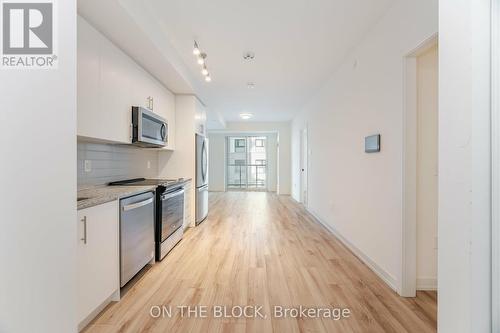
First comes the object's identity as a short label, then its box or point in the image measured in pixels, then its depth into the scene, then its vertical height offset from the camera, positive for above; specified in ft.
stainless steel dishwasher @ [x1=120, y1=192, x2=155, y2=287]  6.86 -2.13
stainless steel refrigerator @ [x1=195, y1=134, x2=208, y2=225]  14.51 -0.82
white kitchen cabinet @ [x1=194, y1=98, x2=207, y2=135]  14.82 +3.11
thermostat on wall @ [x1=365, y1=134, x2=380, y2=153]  8.11 +0.76
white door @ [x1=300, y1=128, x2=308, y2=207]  20.43 -0.05
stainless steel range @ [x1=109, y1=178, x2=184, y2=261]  9.29 -2.01
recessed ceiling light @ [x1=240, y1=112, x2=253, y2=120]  23.84 +5.06
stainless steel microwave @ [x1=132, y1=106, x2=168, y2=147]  9.14 +1.53
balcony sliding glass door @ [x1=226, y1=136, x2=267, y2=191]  32.60 +0.46
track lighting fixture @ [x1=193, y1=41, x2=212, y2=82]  9.55 +4.57
